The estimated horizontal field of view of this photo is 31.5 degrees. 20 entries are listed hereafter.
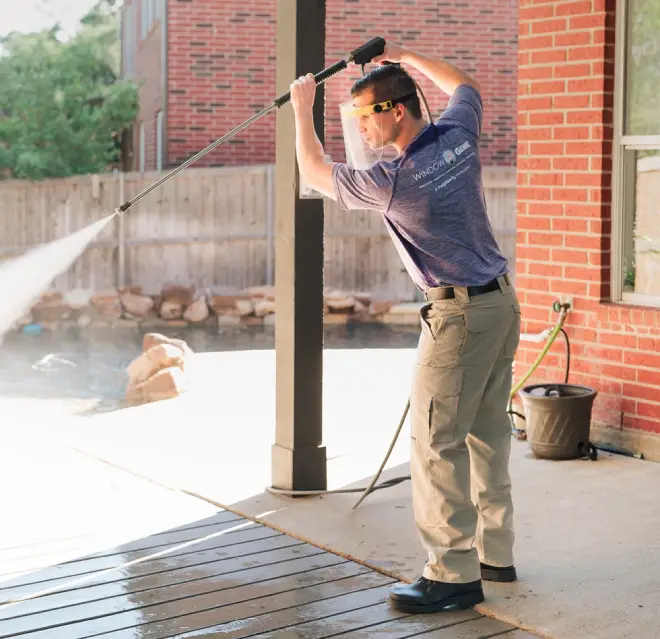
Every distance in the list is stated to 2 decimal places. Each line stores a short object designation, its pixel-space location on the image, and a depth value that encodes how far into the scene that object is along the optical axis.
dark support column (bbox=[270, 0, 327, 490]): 5.75
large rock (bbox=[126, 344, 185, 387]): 11.34
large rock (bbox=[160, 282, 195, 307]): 17.30
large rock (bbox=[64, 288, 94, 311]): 17.55
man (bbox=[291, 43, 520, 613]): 4.16
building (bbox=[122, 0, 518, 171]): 19.14
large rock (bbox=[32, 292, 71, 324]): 17.42
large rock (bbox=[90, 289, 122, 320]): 17.25
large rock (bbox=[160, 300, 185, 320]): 17.20
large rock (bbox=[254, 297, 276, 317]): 17.34
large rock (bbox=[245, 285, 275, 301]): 17.62
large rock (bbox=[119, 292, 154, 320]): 17.22
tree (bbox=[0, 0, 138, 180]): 19.42
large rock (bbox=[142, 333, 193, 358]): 11.69
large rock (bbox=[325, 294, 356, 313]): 17.53
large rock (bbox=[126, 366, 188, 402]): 10.99
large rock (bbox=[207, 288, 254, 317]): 17.34
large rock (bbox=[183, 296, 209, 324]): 17.16
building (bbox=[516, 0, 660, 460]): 6.96
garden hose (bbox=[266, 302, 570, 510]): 5.70
